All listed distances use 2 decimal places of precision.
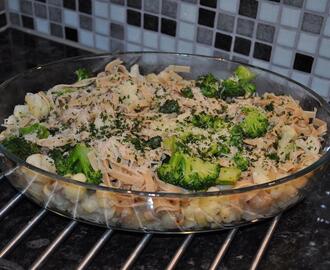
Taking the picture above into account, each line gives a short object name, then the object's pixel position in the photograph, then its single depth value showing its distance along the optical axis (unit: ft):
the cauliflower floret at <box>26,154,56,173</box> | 3.39
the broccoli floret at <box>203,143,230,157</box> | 3.53
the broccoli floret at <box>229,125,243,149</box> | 3.66
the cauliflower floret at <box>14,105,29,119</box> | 4.02
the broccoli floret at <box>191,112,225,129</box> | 3.79
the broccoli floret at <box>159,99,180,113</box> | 3.95
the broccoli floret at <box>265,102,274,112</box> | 4.11
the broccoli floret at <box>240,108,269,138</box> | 3.76
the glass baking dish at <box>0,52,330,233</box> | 3.04
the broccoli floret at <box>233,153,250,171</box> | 3.46
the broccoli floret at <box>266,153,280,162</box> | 3.59
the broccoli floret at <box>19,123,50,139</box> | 3.73
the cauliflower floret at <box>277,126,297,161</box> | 3.67
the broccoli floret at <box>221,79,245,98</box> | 4.29
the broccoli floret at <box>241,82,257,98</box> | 4.31
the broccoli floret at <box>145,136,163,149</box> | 3.56
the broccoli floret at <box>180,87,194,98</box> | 4.19
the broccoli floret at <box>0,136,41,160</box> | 3.47
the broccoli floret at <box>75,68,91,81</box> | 4.47
